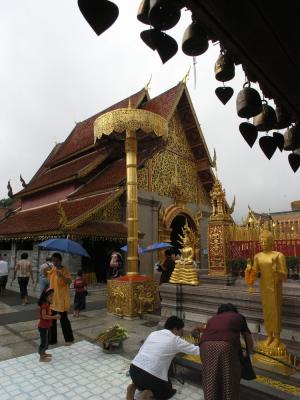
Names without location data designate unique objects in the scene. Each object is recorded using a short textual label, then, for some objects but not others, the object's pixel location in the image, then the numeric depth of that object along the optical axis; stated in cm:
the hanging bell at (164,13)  114
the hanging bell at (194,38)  139
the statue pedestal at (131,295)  709
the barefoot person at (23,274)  901
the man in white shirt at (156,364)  301
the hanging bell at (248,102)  174
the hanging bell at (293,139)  218
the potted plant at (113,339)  477
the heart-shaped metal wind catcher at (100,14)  112
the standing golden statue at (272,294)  384
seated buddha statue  587
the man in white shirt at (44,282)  609
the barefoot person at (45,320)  452
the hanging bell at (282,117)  206
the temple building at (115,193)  1105
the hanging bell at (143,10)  127
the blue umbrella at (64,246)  748
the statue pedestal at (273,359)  361
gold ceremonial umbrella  752
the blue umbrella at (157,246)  1026
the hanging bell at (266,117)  195
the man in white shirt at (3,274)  1034
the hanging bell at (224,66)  167
